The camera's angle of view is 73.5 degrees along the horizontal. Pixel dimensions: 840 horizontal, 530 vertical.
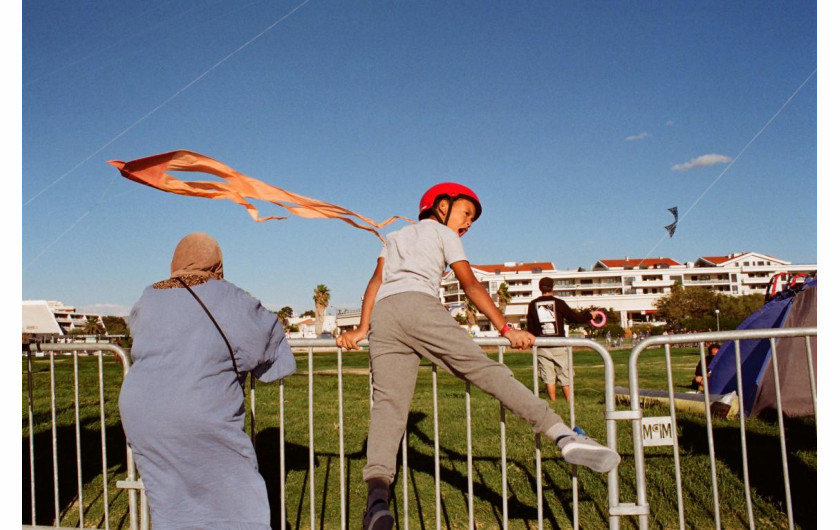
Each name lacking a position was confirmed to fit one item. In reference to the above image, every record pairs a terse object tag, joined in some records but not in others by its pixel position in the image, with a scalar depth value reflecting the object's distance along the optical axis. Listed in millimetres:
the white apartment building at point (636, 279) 96688
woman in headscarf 2547
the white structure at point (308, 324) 80438
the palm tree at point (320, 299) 75438
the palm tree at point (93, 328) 81081
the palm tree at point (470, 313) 69794
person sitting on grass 9398
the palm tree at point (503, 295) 73744
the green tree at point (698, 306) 65688
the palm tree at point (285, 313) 83238
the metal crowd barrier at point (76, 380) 3236
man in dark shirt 8250
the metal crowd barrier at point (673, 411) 2896
